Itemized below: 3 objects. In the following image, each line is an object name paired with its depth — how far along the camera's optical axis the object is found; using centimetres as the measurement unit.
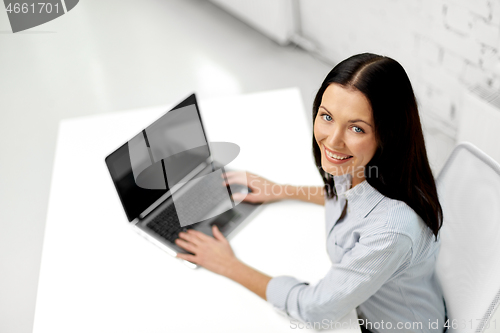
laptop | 131
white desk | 119
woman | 97
